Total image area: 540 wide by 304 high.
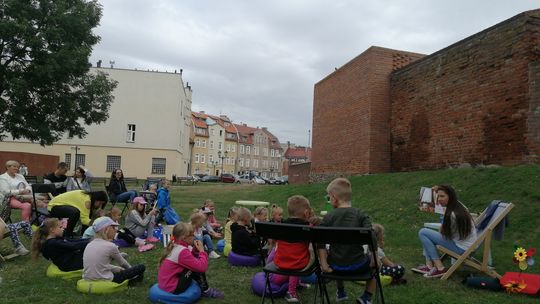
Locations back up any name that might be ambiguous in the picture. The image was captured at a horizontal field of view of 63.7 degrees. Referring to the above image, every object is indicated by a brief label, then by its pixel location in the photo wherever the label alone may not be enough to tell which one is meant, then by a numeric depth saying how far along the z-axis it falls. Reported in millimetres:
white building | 48188
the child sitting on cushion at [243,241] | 6742
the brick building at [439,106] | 10867
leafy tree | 18031
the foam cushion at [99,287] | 5137
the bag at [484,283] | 5266
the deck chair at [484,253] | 5578
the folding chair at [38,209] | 8594
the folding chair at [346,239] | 3934
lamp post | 86288
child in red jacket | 4574
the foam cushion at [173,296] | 4742
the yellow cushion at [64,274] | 5750
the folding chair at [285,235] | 4221
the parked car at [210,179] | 56281
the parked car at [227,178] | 57250
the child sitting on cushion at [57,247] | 5797
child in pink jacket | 4828
